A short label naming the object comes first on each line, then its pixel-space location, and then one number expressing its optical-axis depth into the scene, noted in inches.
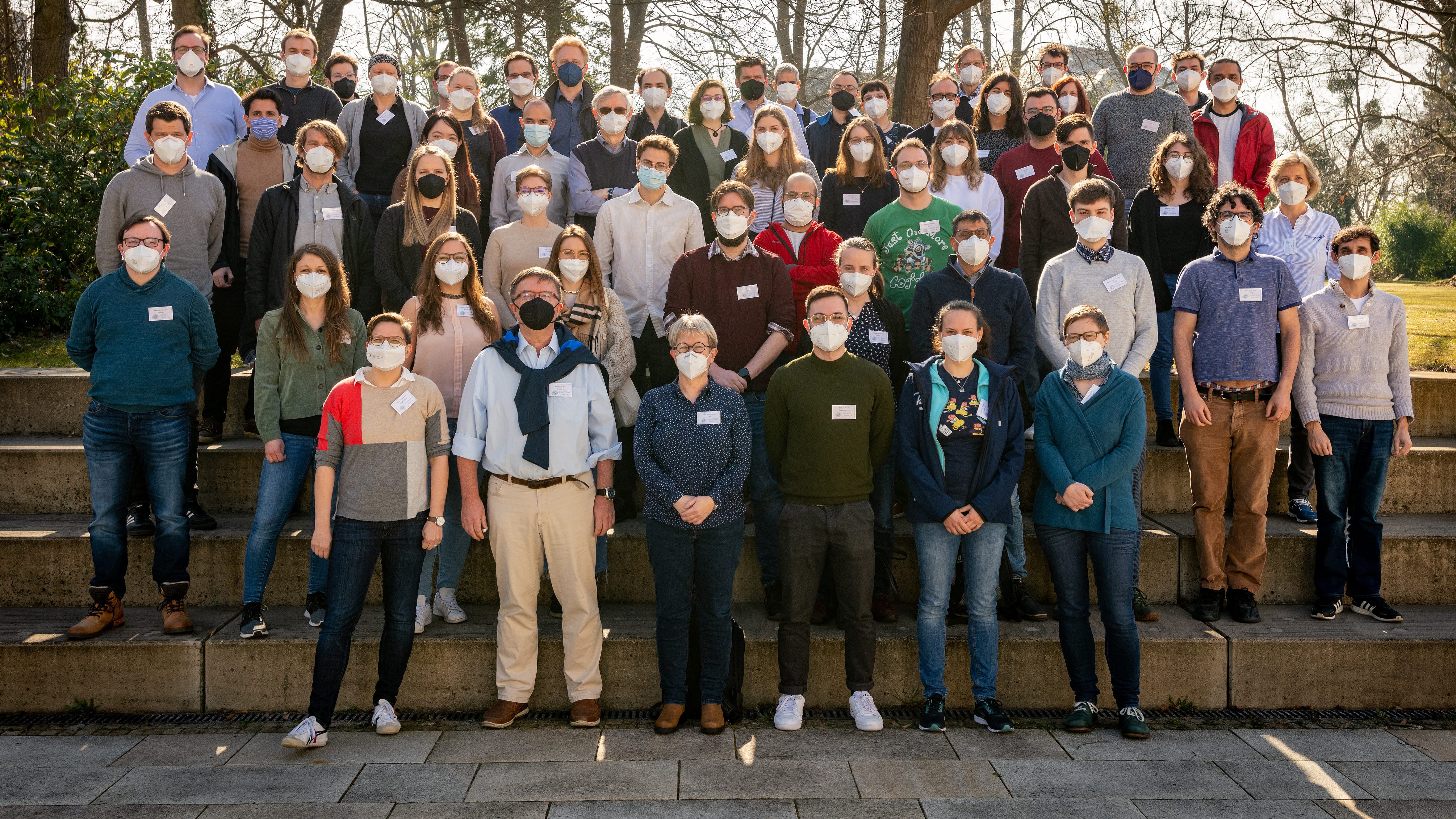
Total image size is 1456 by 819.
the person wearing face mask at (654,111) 310.2
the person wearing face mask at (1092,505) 193.0
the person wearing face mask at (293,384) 207.6
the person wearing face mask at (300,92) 295.6
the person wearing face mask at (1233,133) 306.2
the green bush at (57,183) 362.3
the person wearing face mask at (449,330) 214.2
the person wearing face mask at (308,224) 246.4
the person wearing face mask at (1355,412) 225.0
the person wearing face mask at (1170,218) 255.0
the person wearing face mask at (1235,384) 219.8
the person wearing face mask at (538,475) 193.2
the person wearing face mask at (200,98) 283.6
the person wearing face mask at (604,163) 280.8
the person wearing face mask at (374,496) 187.3
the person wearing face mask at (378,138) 289.0
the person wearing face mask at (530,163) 276.8
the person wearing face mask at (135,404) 210.4
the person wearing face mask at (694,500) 192.7
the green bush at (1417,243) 1045.8
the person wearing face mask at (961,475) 194.9
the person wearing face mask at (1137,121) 300.5
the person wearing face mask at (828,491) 195.6
